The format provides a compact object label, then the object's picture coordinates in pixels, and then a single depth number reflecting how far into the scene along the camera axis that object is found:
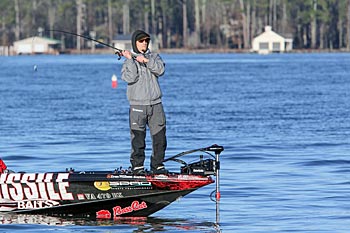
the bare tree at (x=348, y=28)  155.88
